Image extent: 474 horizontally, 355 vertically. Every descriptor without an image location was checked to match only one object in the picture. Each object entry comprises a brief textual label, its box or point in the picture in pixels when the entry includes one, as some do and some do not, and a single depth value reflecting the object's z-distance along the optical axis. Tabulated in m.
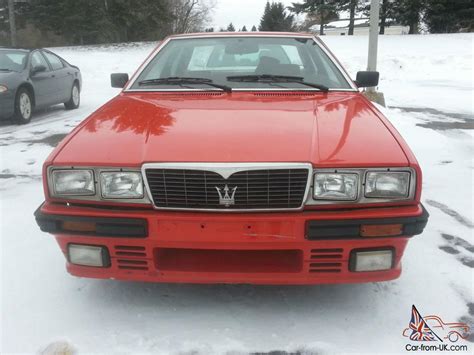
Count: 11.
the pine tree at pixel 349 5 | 32.69
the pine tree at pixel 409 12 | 29.14
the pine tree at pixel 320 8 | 33.91
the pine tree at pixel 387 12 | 30.84
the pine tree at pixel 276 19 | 53.75
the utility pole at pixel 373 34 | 9.66
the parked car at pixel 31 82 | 7.52
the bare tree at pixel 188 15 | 42.12
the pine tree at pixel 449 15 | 28.17
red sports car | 2.15
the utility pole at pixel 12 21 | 28.00
